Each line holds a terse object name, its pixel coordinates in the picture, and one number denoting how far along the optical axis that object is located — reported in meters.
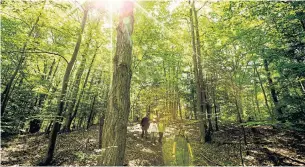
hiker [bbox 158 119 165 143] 10.97
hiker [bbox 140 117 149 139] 11.91
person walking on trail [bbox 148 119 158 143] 11.51
